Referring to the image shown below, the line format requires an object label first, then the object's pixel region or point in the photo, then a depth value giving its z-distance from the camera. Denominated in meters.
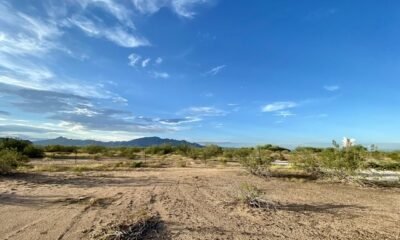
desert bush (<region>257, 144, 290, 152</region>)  69.11
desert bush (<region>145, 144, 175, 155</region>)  55.38
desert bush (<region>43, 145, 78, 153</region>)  59.09
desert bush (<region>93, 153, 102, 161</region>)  43.94
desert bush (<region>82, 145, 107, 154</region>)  55.75
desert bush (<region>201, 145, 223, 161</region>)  44.05
